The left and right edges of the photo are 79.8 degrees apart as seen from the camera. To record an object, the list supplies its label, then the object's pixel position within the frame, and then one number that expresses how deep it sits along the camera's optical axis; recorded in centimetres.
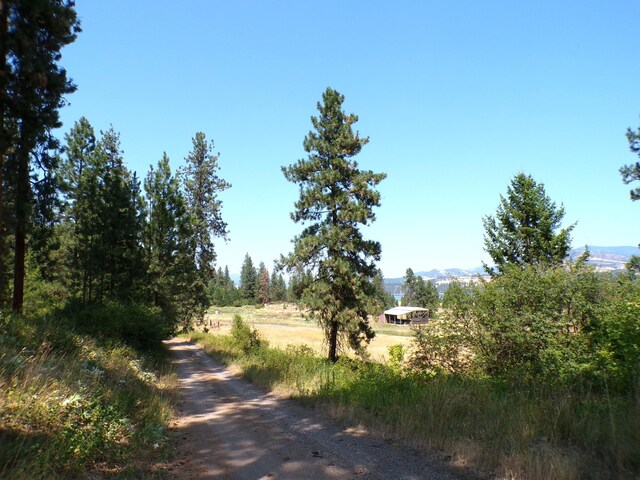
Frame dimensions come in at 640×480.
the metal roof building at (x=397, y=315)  10056
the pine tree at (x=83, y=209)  2303
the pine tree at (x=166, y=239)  2911
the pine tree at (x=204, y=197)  4138
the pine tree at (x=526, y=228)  2527
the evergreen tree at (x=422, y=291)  12471
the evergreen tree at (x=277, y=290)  15650
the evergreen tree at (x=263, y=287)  14638
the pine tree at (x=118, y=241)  2281
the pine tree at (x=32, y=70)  1046
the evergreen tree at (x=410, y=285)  13462
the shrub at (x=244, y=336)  2558
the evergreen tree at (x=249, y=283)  15100
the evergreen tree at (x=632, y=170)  1727
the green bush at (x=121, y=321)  1730
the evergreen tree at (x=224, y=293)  14071
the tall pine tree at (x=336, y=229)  2083
